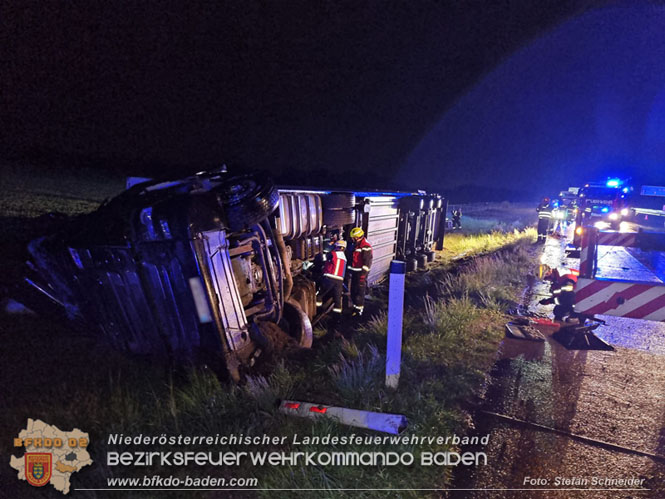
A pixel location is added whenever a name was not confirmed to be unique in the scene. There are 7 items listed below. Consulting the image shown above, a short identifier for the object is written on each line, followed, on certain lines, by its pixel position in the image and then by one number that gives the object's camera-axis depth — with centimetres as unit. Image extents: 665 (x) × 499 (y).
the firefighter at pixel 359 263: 678
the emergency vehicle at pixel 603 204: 1455
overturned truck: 360
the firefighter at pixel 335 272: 639
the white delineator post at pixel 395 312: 355
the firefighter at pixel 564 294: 530
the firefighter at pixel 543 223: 1691
